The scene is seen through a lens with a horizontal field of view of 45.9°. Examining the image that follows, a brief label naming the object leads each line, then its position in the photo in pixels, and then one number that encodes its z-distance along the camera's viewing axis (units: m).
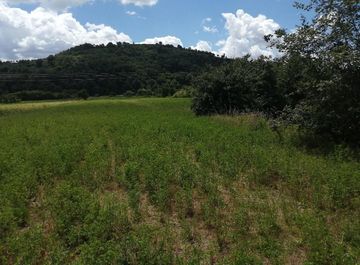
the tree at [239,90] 30.98
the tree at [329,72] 14.26
